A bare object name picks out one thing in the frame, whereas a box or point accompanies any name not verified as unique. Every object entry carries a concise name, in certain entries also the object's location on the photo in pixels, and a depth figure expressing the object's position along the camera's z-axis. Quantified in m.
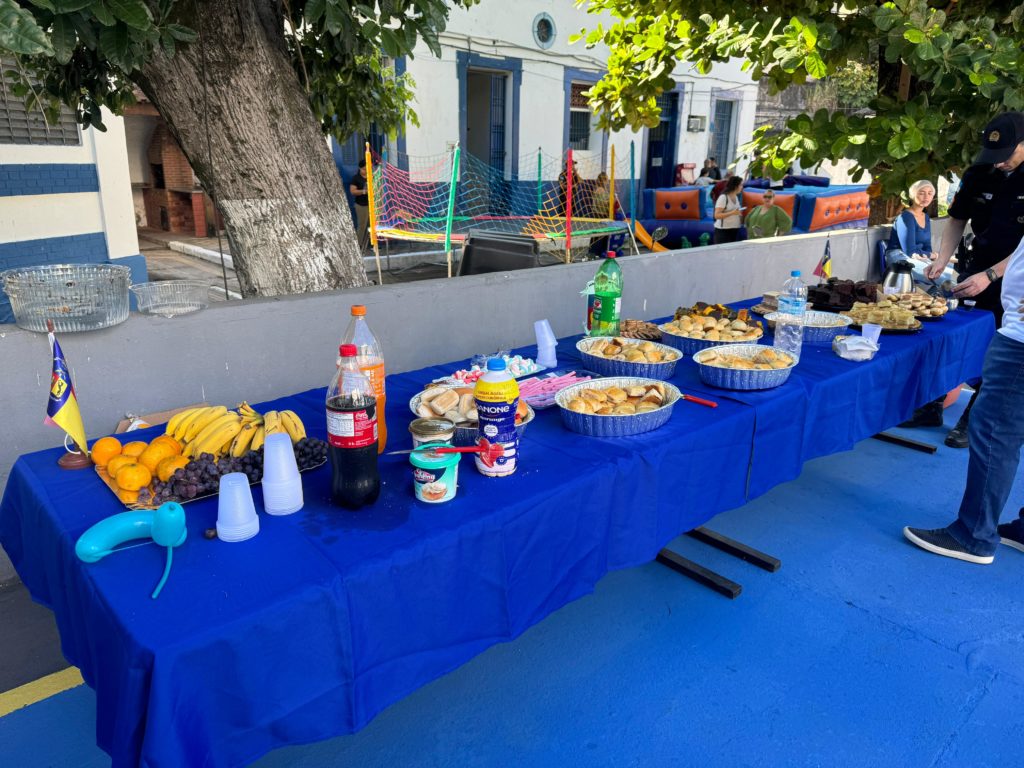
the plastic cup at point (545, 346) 2.81
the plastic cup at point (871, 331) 3.19
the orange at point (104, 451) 1.86
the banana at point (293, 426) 1.98
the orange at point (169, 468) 1.73
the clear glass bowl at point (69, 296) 2.35
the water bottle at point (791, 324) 3.01
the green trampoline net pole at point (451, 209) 7.80
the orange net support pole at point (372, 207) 7.44
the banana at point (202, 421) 1.96
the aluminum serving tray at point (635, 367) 2.60
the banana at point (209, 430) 1.87
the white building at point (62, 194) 6.19
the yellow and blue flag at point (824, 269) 4.33
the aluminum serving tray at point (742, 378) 2.54
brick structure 14.32
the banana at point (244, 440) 1.86
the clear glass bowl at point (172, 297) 2.67
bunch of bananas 1.87
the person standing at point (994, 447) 2.79
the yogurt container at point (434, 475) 1.67
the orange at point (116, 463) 1.74
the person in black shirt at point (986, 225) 3.82
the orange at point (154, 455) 1.77
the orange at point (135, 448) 1.82
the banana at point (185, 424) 1.96
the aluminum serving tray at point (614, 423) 2.13
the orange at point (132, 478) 1.67
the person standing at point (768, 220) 9.38
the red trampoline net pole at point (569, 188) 7.85
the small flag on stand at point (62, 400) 1.77
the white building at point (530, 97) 11.78
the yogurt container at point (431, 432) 1.80
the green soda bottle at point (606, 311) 3.02
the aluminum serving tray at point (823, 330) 3.33
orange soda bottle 1.94
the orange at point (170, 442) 1.85
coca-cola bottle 1.57
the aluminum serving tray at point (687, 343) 2.96
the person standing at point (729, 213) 9.20
